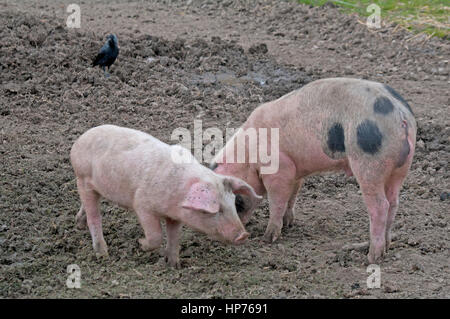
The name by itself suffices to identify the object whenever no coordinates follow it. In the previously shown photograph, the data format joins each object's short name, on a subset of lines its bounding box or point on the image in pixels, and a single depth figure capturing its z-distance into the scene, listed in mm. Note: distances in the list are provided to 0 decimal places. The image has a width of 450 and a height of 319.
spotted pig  10148
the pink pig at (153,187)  9734
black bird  18094
